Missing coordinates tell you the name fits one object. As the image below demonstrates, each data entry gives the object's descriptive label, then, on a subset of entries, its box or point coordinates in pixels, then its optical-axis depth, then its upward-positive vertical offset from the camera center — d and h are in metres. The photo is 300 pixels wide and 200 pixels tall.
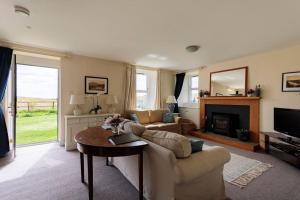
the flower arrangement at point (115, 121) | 2.16 -0.32
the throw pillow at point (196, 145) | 1.75 -0.52
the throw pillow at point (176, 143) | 1.56 -0.46
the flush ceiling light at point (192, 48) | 3.48 +1.14
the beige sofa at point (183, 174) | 1.50 -0.77
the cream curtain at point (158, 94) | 5.97 +0.17
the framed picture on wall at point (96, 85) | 4.43 +0.39
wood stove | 4.53 -0.74
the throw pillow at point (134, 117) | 4.63 -0.56
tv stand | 2.83 -0.97
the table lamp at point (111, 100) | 4.52 -0.05
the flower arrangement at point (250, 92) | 4.12 +0.18
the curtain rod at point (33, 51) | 3.42 +1.10
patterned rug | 2.38 -1.22
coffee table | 1.61 -0.53
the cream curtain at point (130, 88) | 5.13 +0.34
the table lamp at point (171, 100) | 5.89 -0.05
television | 3.03 -0.45
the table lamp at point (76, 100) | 3.84 -0.05
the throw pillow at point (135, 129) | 2.10 -0.41
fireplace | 4.05 -0.45
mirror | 4.36 +0.50
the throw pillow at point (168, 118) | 5.16 -0.64
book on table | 1.71 -0.46
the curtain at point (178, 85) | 6.30 +0.55
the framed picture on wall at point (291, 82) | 3.36 +0.39
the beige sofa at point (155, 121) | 4.71 -0.72
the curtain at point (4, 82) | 3.17 +0.33
